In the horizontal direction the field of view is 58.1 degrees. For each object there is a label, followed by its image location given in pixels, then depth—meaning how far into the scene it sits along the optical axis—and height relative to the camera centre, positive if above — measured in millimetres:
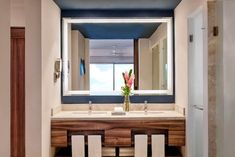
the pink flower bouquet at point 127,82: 3109 -59
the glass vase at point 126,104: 3075 -378
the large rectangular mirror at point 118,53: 3216 +382
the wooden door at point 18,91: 2918 -175
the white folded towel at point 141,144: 2700 -843
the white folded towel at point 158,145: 2715 -864
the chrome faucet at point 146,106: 3134 -416
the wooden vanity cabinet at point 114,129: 2690 -650
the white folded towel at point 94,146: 2695 -867
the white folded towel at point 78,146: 2697 -869
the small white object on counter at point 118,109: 2885 -426
